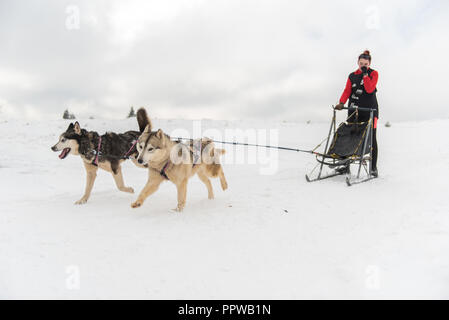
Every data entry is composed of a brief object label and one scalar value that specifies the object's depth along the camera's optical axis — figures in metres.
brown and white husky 3.82
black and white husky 4.52
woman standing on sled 5.45
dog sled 5.32
